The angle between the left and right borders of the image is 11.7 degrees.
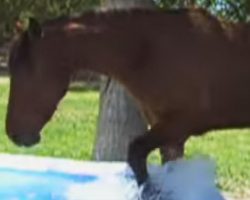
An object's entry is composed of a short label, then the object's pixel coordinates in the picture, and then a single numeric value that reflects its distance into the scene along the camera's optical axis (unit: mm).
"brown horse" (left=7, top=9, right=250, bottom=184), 5176
